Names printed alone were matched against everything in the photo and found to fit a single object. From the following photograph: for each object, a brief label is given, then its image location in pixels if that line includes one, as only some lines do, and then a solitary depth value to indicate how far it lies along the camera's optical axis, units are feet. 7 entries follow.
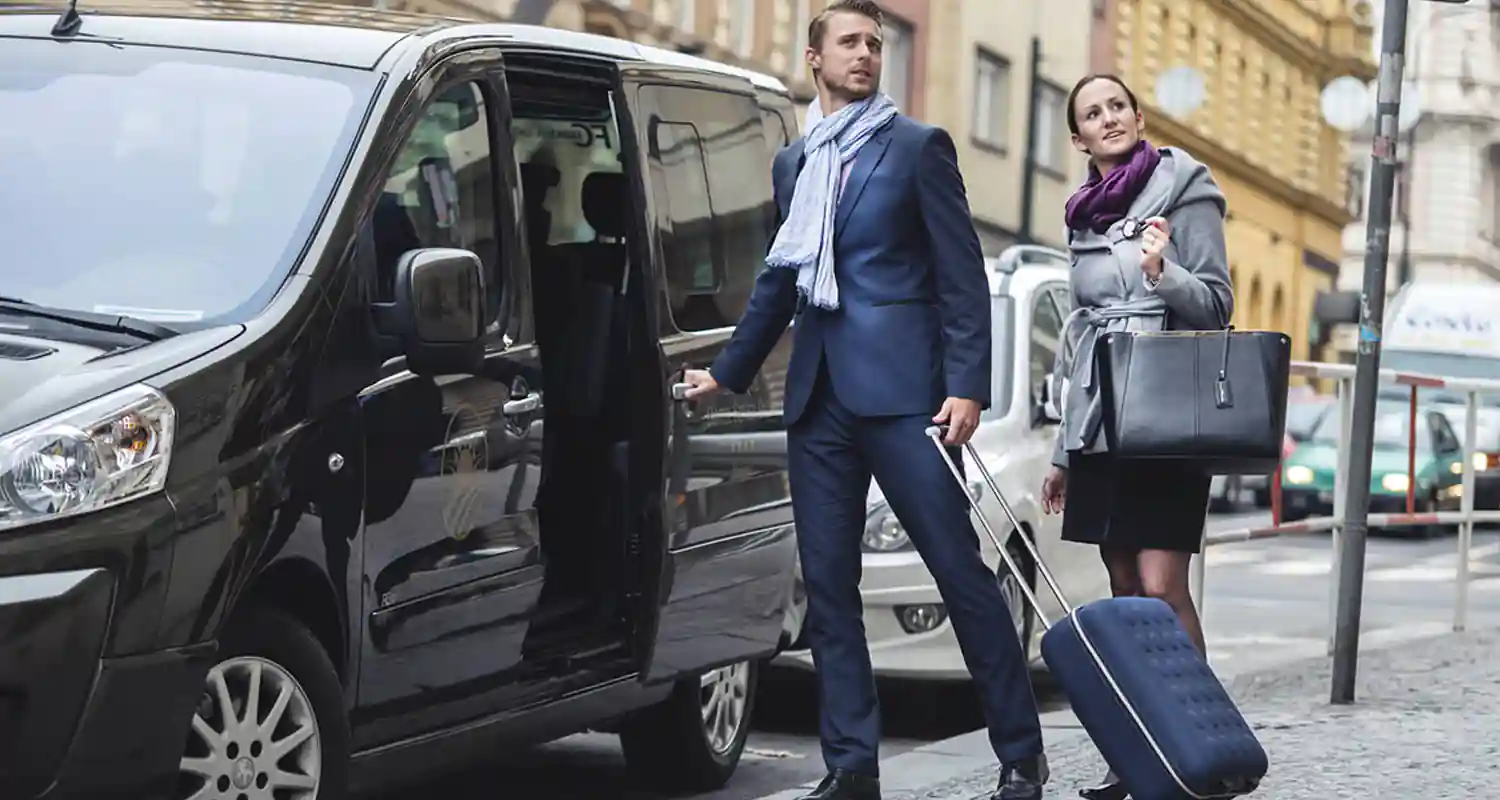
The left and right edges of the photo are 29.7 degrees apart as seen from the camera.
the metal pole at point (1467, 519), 45.25
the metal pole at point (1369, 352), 30.42
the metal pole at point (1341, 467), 35.05
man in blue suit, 20.57
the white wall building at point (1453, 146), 271.08
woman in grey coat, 21.71
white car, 31.83
